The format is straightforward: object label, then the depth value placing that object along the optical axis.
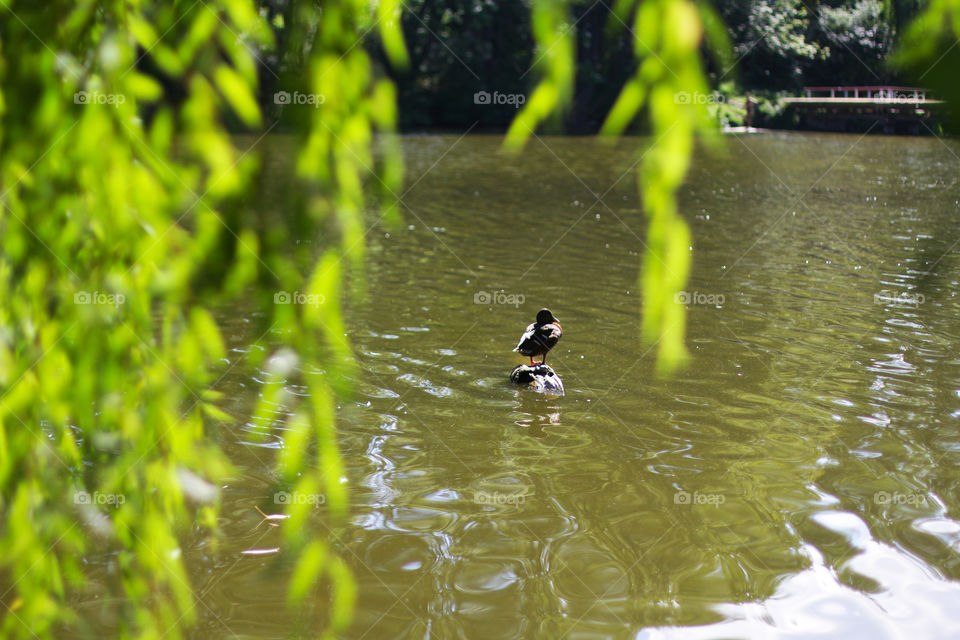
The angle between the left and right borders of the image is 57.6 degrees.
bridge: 40.59
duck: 7.49
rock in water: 7.23
